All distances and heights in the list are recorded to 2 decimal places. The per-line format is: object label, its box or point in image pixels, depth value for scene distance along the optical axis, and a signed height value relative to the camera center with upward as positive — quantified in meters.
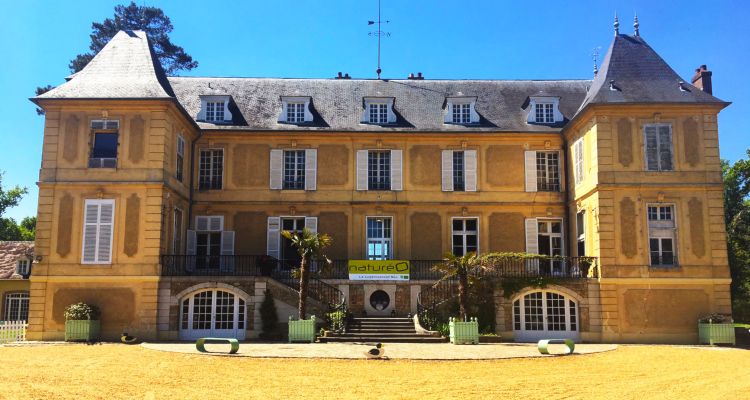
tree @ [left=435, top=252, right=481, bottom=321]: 18.23 -0.11
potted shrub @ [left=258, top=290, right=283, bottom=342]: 18.89 -1.56
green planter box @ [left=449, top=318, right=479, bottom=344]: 17.39 -1.72
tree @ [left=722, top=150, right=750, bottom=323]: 24.47 +1.89
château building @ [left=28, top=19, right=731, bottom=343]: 18.89 +2.20
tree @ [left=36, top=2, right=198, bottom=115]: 33.81 +12.00
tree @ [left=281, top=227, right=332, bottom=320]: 18.12 +0.35
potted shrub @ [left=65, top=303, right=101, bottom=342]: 17.94 -1.61
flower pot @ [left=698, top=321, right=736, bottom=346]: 18.31 -1.75
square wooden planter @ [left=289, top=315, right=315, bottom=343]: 17.56 -1.70
